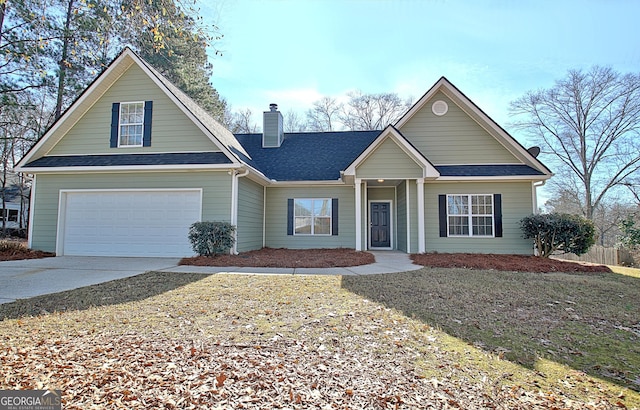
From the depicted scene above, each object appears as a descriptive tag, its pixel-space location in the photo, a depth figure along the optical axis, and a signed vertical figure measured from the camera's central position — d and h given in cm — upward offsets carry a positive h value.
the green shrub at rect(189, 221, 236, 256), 928 -24
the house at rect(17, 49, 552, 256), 1022 +168
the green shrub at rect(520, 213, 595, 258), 976 -4
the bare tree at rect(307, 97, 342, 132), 3041 +1093
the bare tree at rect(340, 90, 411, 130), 2889 +1093
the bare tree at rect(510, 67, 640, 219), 2095 +747
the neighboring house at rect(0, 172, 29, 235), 2694 +207
